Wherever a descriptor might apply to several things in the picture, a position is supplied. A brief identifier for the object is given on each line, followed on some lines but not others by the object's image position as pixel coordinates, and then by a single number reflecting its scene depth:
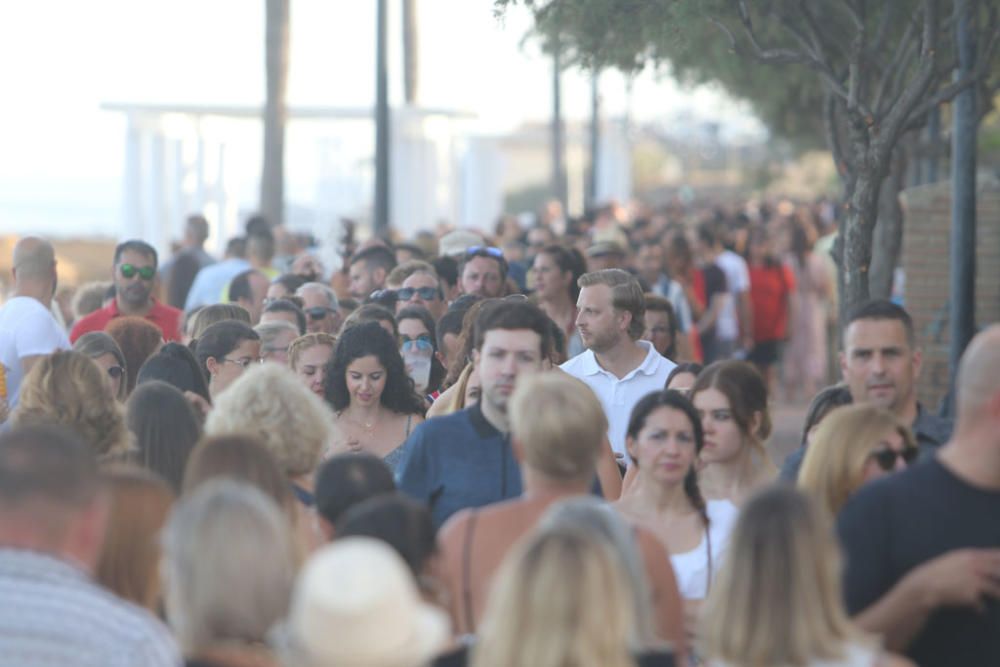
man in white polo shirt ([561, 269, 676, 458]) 16.80
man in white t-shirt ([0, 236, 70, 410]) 18.47
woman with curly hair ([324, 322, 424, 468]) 15.98
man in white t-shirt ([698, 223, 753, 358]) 32.72
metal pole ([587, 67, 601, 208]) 71.75
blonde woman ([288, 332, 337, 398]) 16.91
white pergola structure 48.06
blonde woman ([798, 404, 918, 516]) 10.52
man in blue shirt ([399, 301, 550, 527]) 12.45
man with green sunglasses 21.97
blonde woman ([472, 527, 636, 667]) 7.84
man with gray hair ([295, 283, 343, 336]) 21.34
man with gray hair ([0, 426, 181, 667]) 8.13
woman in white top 11.83
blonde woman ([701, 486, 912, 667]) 8.24
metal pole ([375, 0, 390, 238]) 35.53
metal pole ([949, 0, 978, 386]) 20.97
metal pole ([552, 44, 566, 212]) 64.87
